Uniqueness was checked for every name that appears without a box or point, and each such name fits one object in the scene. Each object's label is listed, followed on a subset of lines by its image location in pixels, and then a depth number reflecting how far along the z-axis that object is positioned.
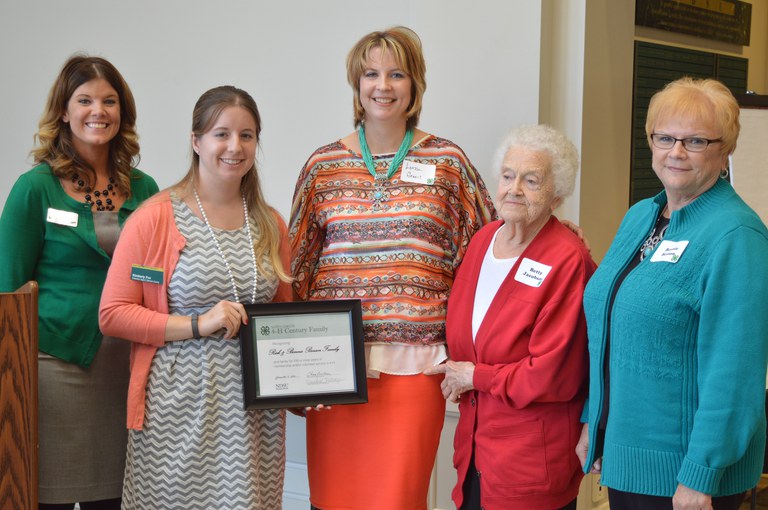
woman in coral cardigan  2.36
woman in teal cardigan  1.79
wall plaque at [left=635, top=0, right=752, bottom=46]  3.71
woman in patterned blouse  2.57
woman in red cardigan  2.26
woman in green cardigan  2.55
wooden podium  1.72
